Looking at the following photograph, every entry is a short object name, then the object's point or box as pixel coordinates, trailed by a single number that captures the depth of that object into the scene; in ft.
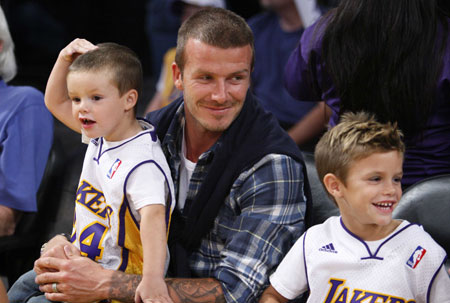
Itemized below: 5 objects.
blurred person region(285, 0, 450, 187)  16.02
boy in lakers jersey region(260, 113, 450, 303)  13.14
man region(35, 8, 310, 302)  15.10
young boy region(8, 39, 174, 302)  14.26
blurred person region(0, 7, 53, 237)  19.66
